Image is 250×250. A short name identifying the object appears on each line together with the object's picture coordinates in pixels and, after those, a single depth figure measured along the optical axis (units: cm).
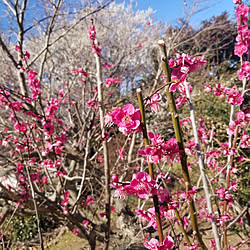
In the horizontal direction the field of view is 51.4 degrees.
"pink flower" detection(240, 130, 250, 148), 45
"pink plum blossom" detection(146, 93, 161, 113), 25
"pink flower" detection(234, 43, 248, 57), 39
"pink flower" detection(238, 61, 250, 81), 39
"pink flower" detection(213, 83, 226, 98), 44
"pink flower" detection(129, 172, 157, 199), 22
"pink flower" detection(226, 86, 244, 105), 40
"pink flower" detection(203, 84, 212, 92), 52
